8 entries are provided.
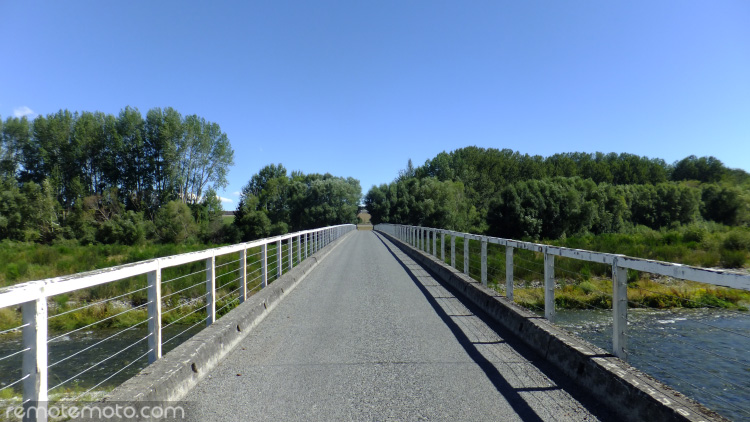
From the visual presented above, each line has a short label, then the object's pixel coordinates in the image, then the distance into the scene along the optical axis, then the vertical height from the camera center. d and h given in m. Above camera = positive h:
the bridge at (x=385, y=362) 3.10 -1.55
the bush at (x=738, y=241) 32.31 -2.28
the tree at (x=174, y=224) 59.06 -1.50
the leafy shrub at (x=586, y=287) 18.75 -3.22
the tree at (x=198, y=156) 64.12 +8.50
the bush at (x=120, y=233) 54.47 -2.46
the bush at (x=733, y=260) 29.06 -3.24
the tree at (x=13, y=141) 56.50 +9.38
